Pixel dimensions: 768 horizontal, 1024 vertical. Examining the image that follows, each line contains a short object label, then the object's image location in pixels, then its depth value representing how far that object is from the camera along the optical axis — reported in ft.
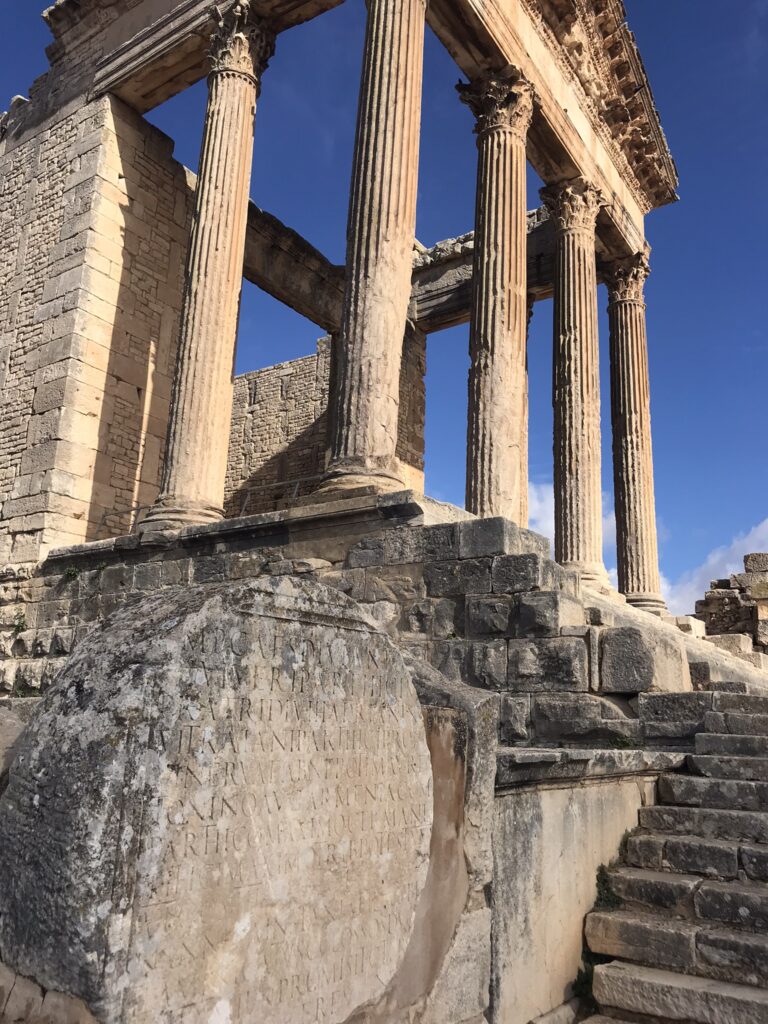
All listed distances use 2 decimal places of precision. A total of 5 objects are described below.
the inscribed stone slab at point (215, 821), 5.50
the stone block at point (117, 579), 30.50
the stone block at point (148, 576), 29.58
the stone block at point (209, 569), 27.99
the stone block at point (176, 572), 28.73
